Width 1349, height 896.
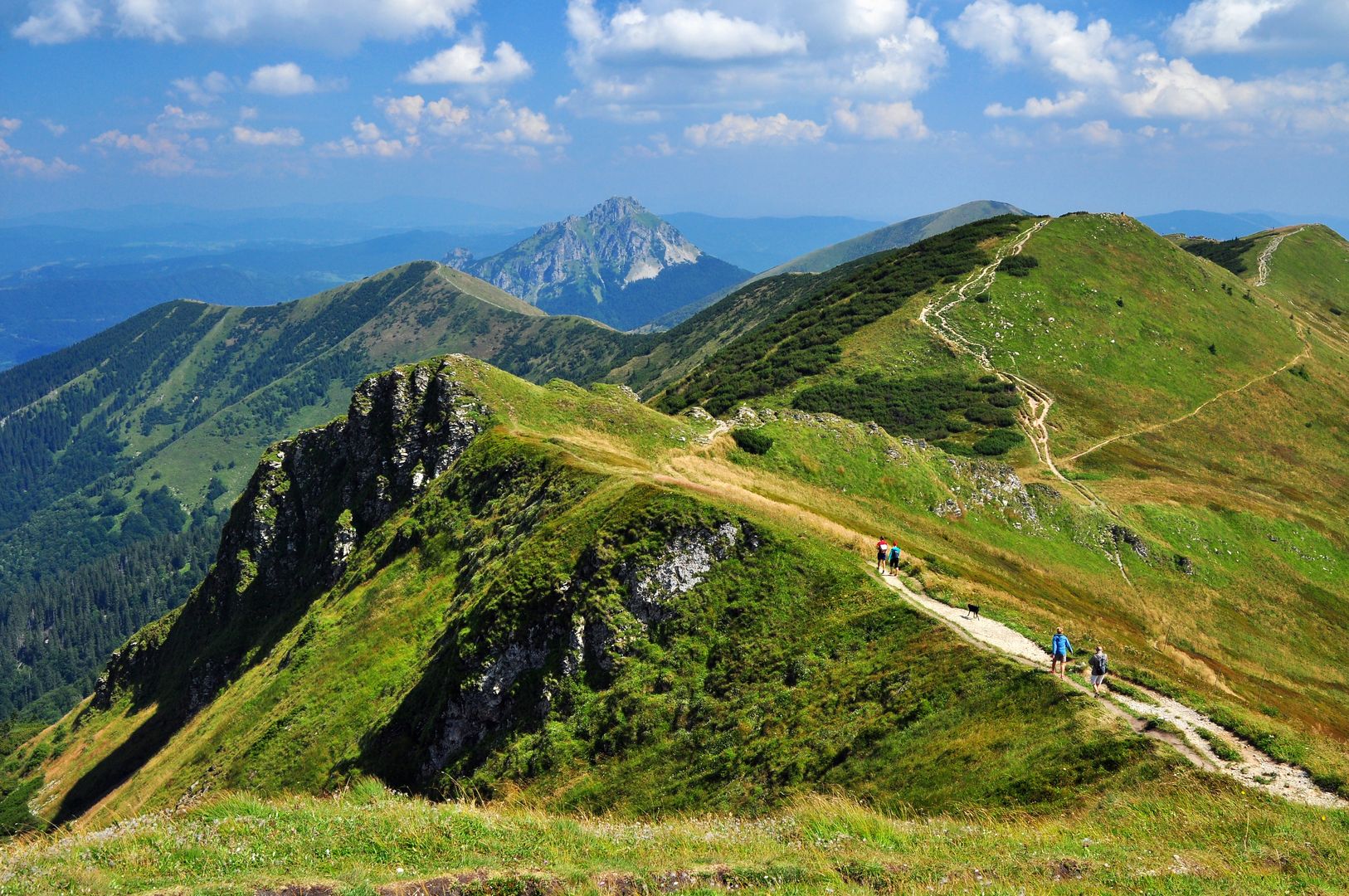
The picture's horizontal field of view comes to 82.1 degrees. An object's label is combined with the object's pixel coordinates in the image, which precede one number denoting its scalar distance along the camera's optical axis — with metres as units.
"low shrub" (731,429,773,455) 63.12
